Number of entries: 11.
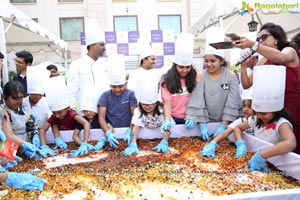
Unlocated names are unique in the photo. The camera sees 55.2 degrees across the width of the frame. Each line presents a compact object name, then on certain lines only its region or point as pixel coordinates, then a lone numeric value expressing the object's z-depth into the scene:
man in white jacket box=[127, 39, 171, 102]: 3.52
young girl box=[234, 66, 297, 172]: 1.61
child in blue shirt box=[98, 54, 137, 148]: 2.47
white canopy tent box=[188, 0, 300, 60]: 4.27
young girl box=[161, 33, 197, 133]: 2.35
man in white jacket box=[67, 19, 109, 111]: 3.04
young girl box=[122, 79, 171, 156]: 2.15
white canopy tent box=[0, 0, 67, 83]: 6.34
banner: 6.87
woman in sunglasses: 1.77
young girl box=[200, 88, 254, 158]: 1.96
